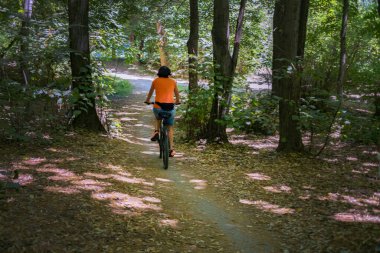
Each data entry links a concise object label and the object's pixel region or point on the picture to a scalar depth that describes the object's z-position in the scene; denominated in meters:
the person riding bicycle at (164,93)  8.11
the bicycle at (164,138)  7.86
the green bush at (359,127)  8.23
